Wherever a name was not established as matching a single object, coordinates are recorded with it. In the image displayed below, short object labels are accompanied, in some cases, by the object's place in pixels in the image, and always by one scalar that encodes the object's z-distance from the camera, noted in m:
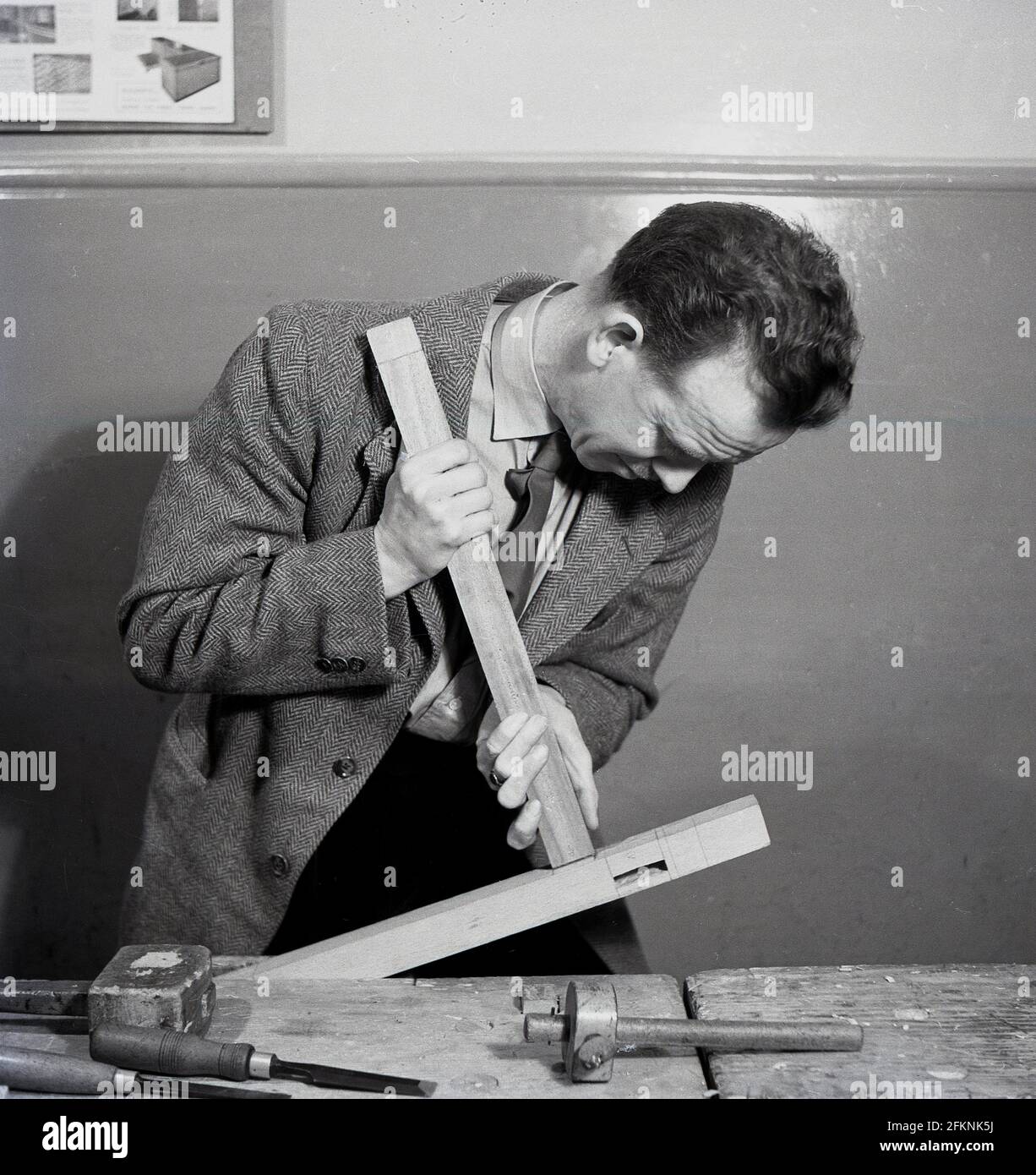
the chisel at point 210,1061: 1.05
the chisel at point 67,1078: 1.04
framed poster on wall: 2.38
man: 1.42
